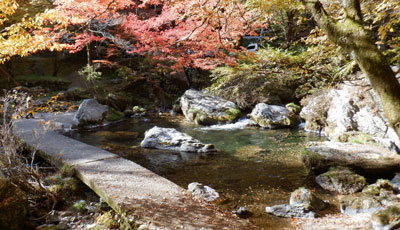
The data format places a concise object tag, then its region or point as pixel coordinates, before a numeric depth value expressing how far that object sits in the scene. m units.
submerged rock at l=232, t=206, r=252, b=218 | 4.23
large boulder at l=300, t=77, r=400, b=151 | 7.38
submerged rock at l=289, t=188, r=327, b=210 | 4.31
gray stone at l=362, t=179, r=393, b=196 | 4.61
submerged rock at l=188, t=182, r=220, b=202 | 4.72
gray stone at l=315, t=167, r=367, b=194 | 4.91
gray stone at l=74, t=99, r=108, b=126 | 10.53
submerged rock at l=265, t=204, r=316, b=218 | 4.12
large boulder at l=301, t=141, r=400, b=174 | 5.32
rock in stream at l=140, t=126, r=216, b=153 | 7.53
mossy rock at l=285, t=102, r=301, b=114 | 11.39
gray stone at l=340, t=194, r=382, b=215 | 4.19
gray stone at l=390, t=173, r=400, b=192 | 4.83
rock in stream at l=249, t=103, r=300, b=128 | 10.17
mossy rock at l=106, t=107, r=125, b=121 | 11.58
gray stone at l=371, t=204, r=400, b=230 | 3.32
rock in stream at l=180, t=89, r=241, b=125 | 11.09
